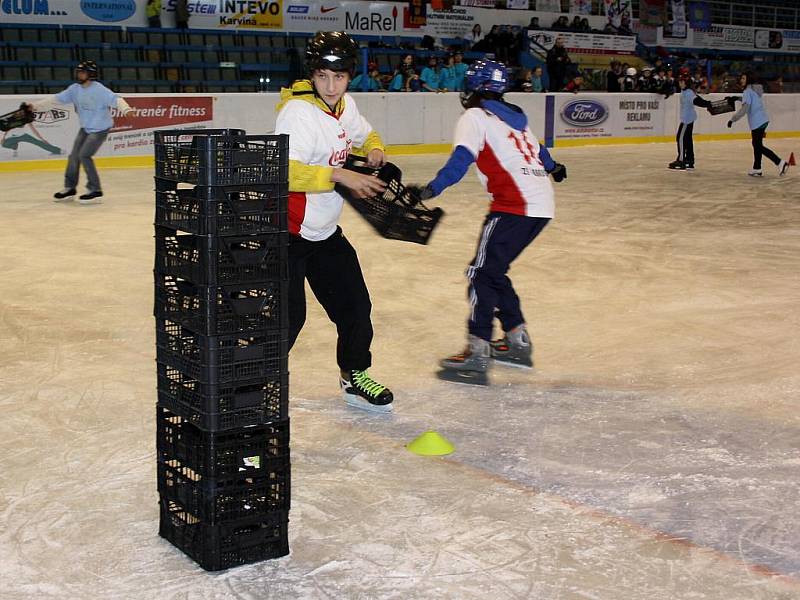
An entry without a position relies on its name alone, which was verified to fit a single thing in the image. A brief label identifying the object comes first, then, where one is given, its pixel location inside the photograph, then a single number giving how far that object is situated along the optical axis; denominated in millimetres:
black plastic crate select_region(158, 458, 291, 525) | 2969
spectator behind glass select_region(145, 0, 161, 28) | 21203
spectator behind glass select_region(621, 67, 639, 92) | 22641
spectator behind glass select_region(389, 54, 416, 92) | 18969
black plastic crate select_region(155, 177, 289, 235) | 2861
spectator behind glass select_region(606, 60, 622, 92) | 22516
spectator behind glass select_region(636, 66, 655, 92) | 22964
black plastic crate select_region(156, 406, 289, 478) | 2949
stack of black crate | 2891
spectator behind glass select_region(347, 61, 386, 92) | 18734
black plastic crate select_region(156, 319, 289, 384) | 2902
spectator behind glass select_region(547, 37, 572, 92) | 22422
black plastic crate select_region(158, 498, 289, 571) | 2990
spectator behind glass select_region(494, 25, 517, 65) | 24344
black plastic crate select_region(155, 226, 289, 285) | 2875
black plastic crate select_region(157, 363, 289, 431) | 2924
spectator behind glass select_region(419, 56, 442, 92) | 19745
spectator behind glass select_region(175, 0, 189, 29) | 21328
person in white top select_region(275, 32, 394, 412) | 4043
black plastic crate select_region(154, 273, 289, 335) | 2889
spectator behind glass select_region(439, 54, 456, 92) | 20281
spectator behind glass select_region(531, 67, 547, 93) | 21292
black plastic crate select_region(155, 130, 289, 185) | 2848
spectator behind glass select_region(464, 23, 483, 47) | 25406
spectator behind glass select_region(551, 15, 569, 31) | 27922
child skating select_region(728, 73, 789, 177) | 15094
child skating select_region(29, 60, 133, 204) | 11359
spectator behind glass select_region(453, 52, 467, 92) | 20531
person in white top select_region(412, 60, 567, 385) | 5078
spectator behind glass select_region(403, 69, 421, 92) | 19203
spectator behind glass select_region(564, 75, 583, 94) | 21688
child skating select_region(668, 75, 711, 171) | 15809
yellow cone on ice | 4051
